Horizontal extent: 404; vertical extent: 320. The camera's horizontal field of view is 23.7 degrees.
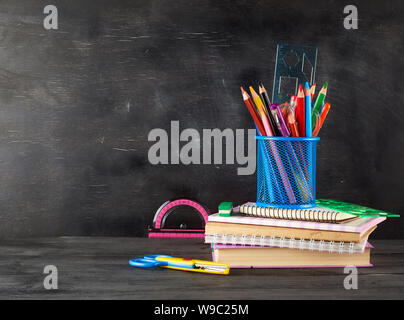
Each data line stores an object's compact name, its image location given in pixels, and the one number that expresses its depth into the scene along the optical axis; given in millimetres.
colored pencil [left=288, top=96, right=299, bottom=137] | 1301
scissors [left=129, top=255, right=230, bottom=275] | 1223
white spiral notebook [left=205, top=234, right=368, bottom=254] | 1228
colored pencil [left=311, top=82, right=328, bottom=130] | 1344
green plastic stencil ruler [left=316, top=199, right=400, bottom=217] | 1293
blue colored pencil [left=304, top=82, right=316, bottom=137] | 1294
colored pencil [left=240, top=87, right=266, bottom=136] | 1313
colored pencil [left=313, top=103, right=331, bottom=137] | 1349
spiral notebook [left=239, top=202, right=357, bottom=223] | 1243
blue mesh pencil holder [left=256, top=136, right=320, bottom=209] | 1311
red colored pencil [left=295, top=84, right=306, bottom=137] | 1298
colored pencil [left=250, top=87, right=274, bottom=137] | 1304
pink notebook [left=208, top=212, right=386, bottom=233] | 1224
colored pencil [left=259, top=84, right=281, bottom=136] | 1302
